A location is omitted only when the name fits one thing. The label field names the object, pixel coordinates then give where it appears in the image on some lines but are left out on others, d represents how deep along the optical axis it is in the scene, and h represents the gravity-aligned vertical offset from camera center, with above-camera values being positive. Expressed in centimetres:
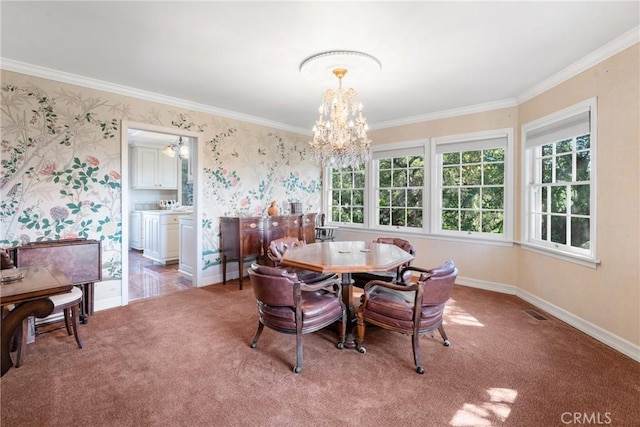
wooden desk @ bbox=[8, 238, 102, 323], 285 -45
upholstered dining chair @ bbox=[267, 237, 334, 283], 307 -43
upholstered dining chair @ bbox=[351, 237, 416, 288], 317 -66
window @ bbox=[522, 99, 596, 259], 297 +35
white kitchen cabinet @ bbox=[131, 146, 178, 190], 665 +96
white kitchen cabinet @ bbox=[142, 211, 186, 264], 587 -47
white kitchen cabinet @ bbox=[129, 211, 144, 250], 675 -43
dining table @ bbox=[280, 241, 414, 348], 249 -41
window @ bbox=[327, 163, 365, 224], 570 +35
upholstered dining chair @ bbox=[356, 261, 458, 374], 225 -73
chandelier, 287 +80
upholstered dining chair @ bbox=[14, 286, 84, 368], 230 -89
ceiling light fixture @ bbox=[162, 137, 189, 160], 573 +121
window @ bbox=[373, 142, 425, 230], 493 +44
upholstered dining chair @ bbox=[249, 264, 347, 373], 227 -72
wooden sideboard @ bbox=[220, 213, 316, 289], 434 -33
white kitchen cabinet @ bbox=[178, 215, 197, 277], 473 -54
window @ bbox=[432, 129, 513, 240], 414 +40
